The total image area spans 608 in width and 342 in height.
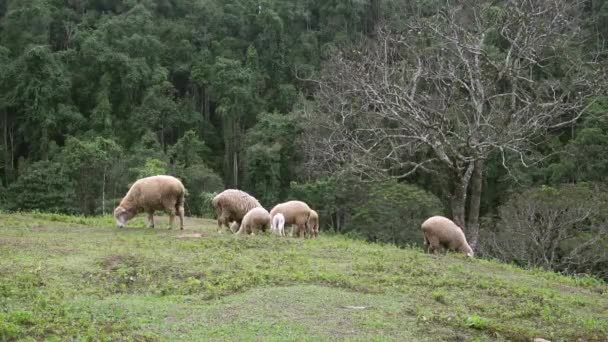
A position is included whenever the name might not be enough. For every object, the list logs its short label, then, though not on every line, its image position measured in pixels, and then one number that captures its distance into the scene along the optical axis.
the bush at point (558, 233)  27.52
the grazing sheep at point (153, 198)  15.29
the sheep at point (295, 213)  16.72
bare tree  19.48
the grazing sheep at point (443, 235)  15.31
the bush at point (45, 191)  35.81
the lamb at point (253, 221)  15.65
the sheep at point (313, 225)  17.47
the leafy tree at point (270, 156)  45.47
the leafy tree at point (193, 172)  39.38
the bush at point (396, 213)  34.09
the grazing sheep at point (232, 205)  16.62
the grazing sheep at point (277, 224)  15.95
